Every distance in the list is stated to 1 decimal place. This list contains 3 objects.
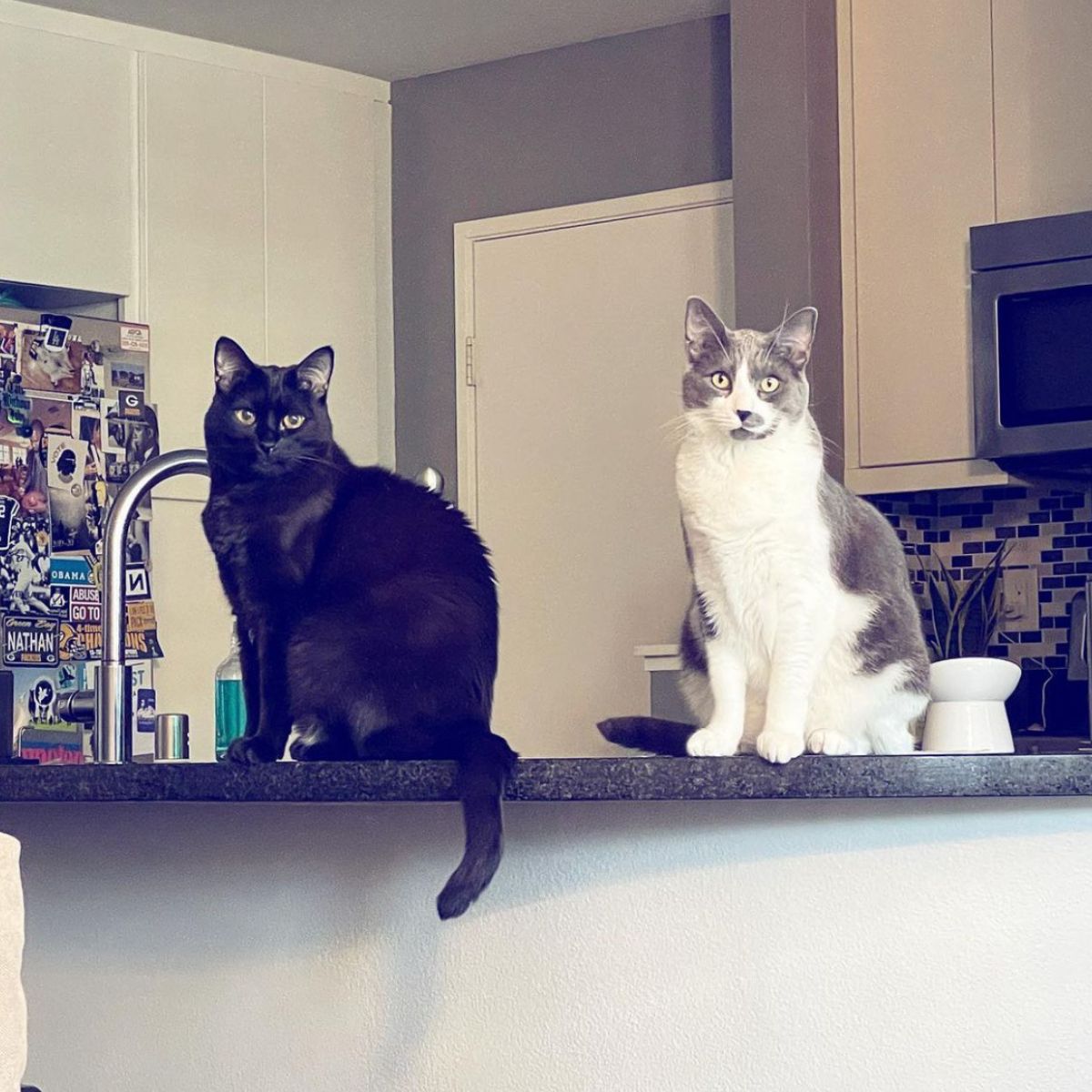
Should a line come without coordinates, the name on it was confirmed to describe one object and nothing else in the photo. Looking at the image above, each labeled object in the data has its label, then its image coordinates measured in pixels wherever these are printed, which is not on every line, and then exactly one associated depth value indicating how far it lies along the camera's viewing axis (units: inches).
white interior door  172.6
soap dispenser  83.2
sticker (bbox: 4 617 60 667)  155.4
